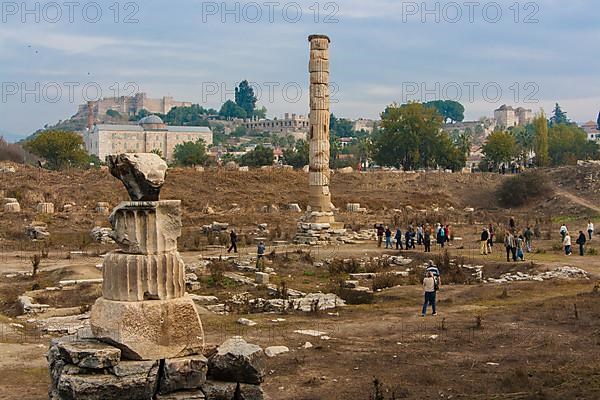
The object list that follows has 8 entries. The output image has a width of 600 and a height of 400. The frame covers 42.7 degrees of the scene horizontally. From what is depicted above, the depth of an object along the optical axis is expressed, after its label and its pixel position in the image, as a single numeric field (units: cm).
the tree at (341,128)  19250
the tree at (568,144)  8588
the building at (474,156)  13188
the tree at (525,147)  8112
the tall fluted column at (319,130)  3419
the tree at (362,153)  9527
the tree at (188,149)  10718
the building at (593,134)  17995
